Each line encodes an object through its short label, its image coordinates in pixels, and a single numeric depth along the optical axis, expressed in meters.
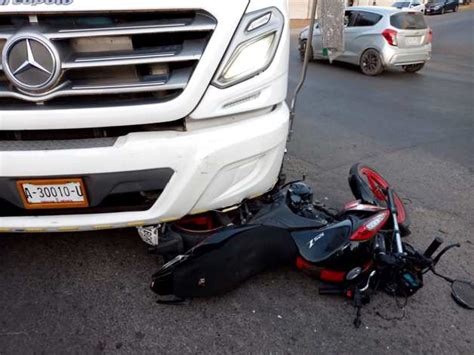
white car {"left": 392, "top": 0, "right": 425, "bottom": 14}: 27.90
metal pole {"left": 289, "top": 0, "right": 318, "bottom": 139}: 2.43
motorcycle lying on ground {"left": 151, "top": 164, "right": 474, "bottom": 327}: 2.04
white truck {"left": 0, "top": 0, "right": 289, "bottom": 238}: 1.70
